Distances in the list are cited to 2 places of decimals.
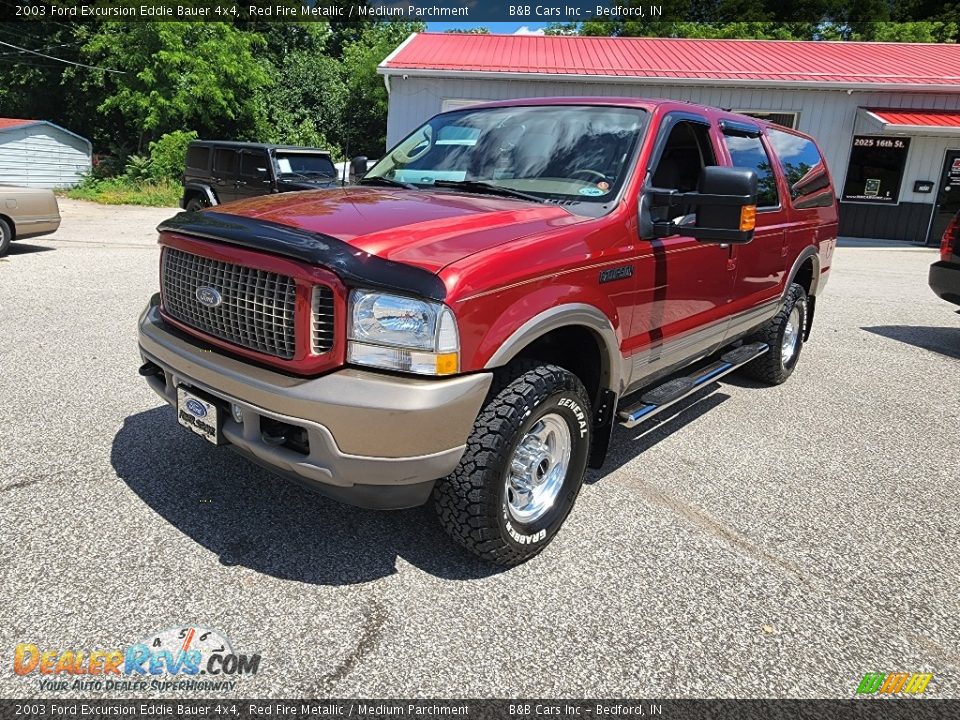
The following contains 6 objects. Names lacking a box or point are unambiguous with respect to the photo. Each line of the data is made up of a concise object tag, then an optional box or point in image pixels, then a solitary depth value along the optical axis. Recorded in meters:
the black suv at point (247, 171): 13.11
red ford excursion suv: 2.39
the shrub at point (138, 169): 24.97
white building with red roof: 17.17
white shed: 23.52
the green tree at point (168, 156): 24.84
